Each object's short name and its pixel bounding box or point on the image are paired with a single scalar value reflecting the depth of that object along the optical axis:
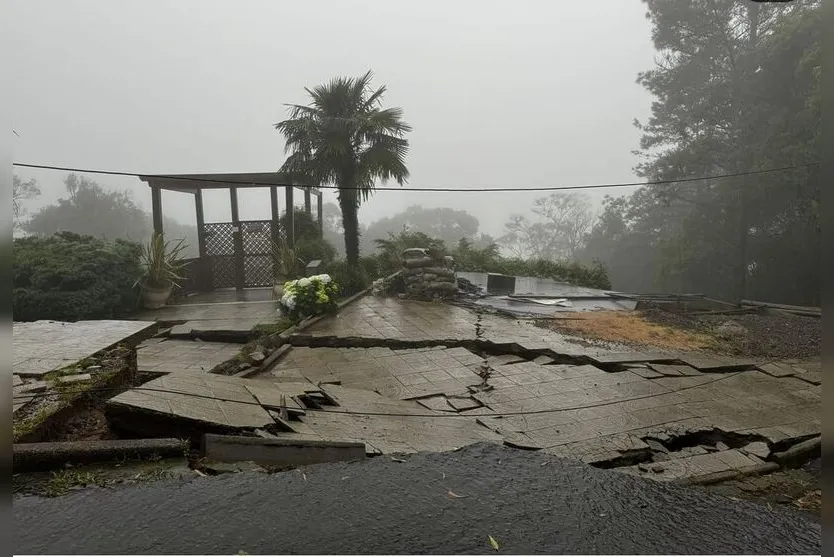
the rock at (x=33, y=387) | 2.76
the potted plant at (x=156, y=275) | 8.43
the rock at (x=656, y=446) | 3.23
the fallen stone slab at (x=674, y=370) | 4.79
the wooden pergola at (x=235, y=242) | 10.80
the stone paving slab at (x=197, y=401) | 2.75
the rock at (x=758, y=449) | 3.14
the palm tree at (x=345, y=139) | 10.53
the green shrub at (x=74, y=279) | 6.91
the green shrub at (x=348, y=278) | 10.07
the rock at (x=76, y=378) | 2.96
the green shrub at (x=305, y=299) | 6.99
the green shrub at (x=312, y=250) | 11.10
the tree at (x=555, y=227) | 31.36
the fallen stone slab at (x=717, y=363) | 4.99
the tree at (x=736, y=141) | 14.17
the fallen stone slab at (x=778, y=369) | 4.88
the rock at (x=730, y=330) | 6.75
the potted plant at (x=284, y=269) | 9.59
